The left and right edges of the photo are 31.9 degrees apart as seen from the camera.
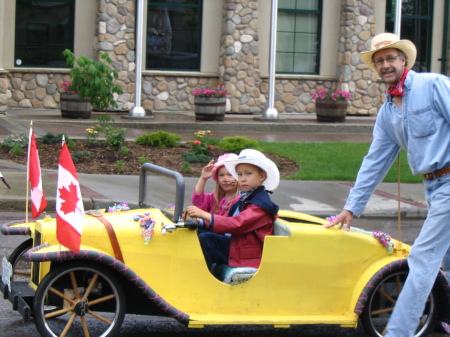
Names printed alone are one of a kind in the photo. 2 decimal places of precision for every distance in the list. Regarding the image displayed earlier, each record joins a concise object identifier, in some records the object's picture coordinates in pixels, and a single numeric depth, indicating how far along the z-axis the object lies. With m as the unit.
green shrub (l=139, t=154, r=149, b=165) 12.84
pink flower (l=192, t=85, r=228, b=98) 19.12
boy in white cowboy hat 5.11
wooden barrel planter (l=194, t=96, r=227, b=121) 19.08
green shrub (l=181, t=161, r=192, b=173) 12.52
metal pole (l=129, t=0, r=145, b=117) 19.30
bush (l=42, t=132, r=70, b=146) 13.90
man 4.60
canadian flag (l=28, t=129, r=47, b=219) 5.45
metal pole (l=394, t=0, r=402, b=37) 20.86
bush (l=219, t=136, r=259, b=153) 13.76
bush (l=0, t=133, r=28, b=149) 13.41
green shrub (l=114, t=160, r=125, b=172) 12.49
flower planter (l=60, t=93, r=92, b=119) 18.34
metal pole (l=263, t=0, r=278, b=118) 20.12
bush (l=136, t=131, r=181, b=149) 14.38
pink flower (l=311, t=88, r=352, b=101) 20.17
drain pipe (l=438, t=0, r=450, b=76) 23.30
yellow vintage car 4.79
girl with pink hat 5.76
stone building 20.27
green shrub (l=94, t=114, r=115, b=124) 14.52
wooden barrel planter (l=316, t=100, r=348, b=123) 20.11
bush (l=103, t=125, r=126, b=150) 13.69
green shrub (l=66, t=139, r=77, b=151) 13.45
